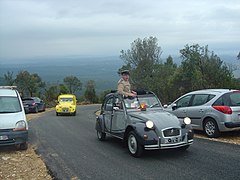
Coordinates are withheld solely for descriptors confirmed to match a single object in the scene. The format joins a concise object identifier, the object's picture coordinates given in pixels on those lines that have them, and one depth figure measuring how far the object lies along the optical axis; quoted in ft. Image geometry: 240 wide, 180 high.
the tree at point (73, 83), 199.41
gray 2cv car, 26.73
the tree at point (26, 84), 162.30
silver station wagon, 34.55
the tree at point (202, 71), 71.44
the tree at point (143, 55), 122.21
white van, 31.35
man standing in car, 32.83
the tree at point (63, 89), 166.79
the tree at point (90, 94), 173.37
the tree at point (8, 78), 148.77
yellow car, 86.99
